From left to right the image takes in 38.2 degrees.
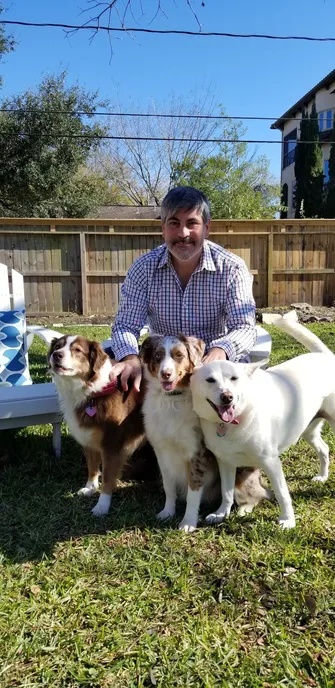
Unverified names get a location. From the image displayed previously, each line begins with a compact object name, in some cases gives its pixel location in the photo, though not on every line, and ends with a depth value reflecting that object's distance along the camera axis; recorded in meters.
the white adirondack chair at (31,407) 3.21
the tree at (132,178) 30.56
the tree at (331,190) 28.59
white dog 2.32
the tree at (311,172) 30.20
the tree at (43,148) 16.02
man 2.93
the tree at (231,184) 23.66
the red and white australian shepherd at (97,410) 2.94
